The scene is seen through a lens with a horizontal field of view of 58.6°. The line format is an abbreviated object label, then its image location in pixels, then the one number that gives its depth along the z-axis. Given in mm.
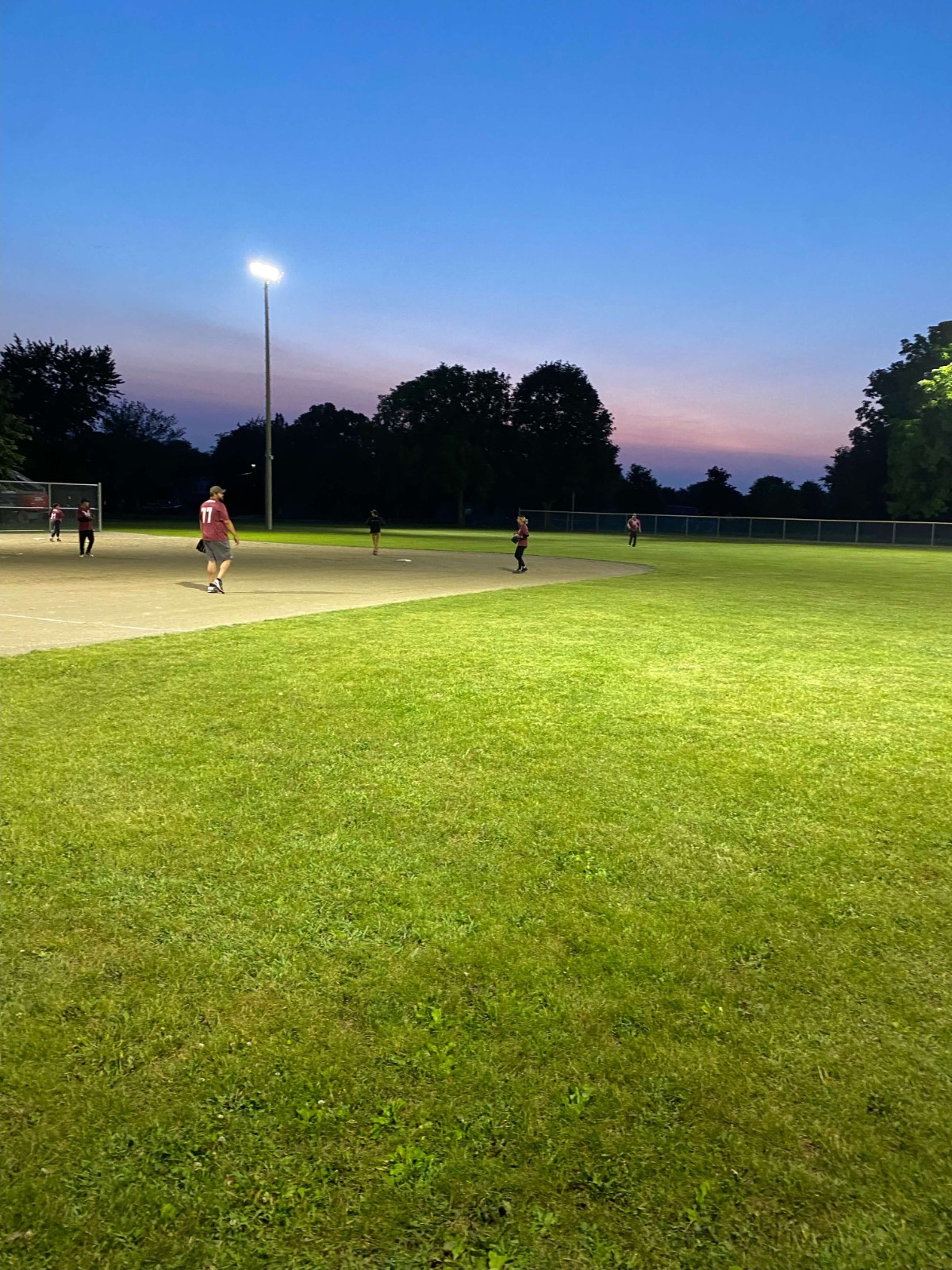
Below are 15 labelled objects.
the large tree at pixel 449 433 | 86125
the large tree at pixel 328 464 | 96625
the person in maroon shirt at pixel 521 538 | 24188
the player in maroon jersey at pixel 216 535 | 15977
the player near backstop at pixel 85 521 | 26906
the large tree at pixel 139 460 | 94263
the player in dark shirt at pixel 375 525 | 28920
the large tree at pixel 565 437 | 90875
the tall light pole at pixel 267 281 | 42531
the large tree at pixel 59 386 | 78438
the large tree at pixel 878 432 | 69438
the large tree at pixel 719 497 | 95125
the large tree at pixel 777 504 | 89188
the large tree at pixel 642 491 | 95250
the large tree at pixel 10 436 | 53281
